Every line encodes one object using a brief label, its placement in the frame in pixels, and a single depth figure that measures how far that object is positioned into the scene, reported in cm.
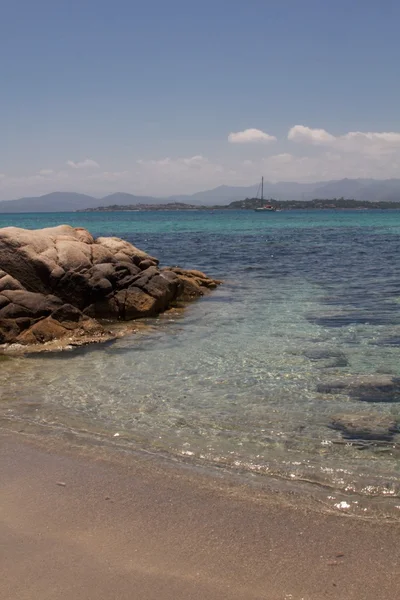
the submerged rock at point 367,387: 836
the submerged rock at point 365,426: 695
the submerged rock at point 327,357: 1023
